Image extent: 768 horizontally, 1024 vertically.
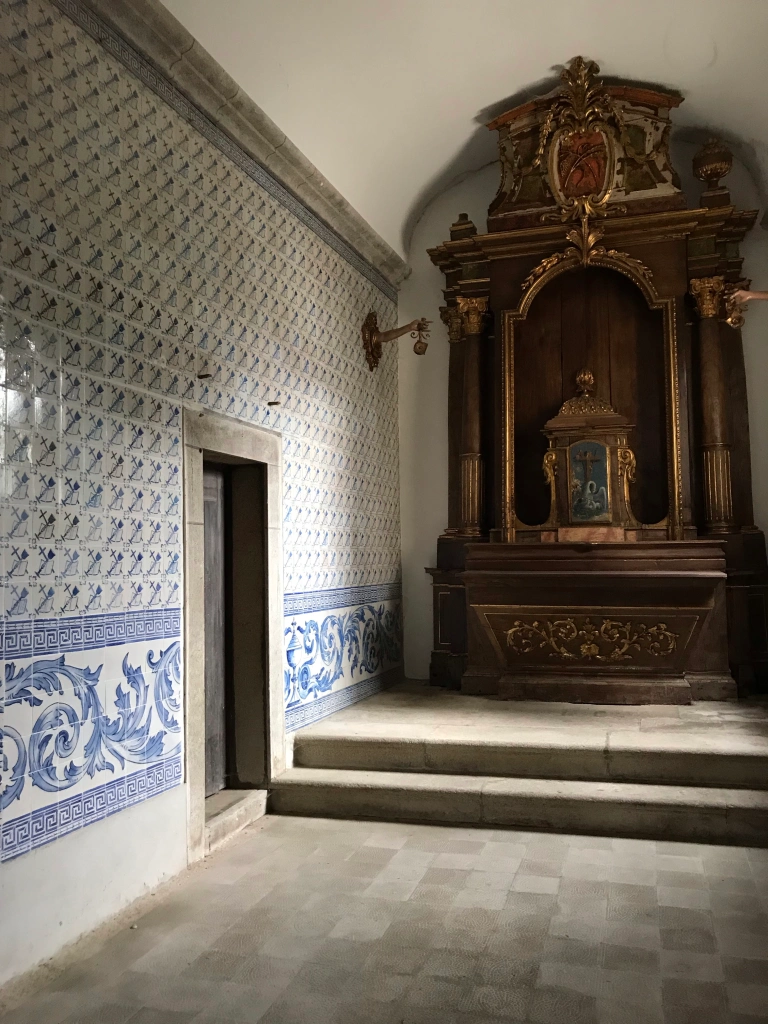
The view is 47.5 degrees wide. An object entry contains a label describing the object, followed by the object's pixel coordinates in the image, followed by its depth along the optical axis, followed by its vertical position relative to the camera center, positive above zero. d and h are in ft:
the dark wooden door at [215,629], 14.20 -1.08
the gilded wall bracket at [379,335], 18.92 +5.08
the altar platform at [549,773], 12.70 -3.47
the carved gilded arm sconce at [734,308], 18.01 +5.14
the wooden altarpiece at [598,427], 17.81 +2.90
